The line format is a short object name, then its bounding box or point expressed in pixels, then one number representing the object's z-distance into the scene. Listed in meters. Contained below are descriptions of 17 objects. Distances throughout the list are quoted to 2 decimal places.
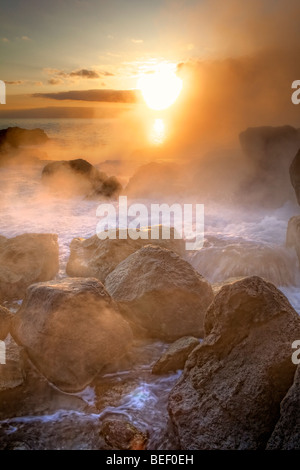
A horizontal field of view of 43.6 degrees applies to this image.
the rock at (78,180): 16.09
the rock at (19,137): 31.16
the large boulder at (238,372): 3.12
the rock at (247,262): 7.83
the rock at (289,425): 2.59
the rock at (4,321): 4.77
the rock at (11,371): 4.09
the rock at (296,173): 10.59
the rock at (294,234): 8.29
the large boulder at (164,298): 5.07
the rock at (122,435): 3.44
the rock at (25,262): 6.39
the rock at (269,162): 15.16
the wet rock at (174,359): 4.43
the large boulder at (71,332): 4.18
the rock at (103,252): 6.71
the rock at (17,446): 3.45
